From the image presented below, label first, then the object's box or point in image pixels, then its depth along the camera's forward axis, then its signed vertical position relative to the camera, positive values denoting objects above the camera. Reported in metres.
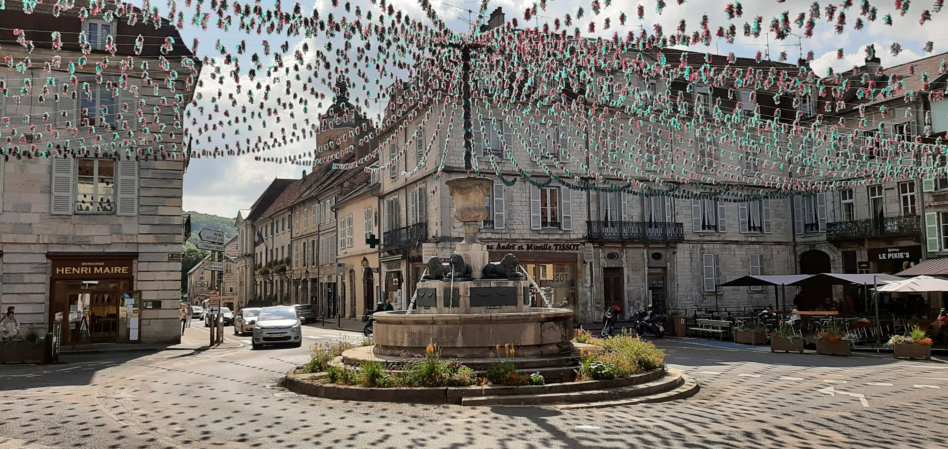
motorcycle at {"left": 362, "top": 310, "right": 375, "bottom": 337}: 21.55 -1.34
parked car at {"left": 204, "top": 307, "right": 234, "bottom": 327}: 38.78 -1.79
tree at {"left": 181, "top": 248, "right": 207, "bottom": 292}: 94.35 +3.78
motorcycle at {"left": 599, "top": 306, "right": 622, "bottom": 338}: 19.77 -1.15
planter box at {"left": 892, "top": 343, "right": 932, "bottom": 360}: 14.84 -1.66
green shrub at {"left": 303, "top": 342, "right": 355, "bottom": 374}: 11.21 -1.23
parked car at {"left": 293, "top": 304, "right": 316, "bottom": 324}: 35.66 -1.40
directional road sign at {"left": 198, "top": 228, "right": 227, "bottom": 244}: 21.06 +1.59
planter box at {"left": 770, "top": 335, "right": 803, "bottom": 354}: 16.48 -1.62
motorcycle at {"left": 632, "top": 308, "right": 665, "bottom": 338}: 21.73 -1.41
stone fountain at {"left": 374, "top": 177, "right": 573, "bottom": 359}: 10.09 -0.48
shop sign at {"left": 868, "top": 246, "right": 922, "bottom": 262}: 27.56 +0.88
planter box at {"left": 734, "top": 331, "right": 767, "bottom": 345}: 19.09 -1.66
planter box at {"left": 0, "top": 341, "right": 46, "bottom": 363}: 14.95 -1.35
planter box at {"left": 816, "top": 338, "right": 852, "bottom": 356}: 15.74 -1.64
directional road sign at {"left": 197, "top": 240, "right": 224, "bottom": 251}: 20.92 +1.25
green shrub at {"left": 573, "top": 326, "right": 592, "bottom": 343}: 12.79 -1.04
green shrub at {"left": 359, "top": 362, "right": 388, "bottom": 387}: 9.34 -1.23
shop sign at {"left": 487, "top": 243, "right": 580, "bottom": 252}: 27.31 +1.38
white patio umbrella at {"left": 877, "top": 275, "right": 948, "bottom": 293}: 17.07 -0.26
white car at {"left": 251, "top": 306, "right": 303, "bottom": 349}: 19.30 -1.26
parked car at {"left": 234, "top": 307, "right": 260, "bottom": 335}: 25.07 -1.20
